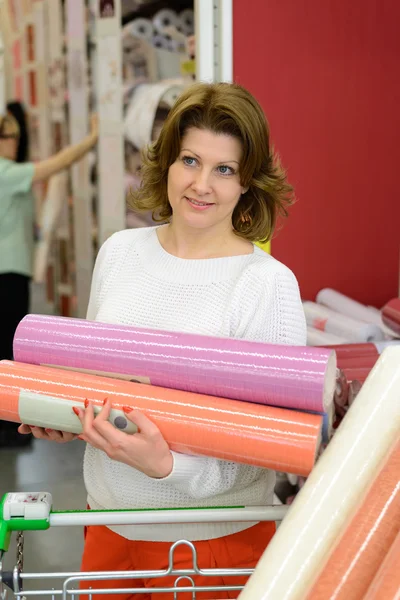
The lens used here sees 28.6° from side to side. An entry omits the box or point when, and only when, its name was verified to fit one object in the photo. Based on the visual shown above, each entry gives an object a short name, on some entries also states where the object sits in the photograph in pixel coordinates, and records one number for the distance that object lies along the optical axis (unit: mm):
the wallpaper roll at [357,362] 2094
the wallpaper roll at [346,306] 2840
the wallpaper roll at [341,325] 2643
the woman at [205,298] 1380
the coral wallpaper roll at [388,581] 812
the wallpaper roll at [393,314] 2365
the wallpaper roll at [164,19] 3703
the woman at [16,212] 4117
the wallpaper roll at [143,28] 3742
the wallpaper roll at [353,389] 1593
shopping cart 1213
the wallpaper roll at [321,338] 2598
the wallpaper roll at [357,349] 2172
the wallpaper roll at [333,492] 937
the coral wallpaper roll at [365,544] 893
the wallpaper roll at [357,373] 2018
